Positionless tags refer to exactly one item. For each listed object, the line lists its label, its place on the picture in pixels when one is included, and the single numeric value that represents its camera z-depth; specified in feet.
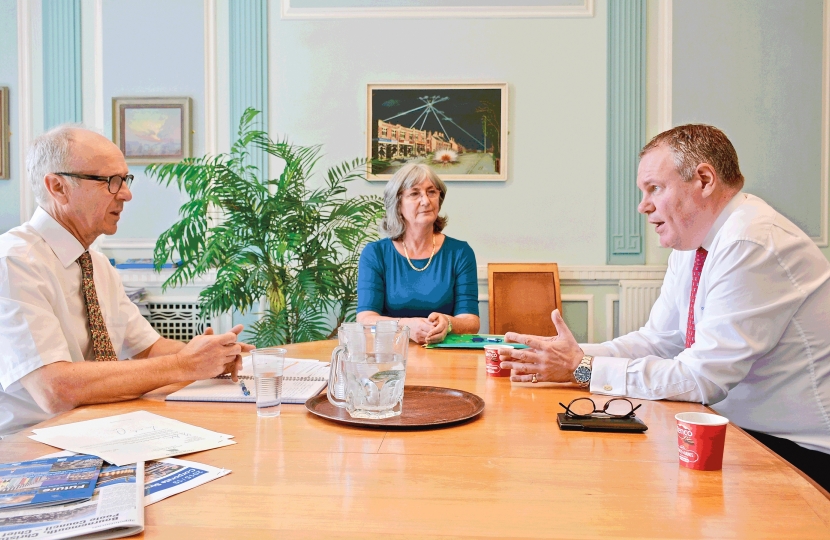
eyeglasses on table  4.37
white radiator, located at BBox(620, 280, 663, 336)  14.07
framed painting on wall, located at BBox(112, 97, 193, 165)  14.37
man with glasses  4.80
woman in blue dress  9.66
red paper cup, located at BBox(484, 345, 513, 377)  5.85
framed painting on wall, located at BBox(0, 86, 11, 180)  14.56
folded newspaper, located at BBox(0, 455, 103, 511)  2.85
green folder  7.54
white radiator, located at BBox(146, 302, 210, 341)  14.64
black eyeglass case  4.13
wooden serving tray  4.23
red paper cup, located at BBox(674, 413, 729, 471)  3.35
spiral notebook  4.89
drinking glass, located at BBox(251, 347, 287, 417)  4.41
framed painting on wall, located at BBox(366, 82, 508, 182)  14.15
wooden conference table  2.74
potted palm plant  11.43
